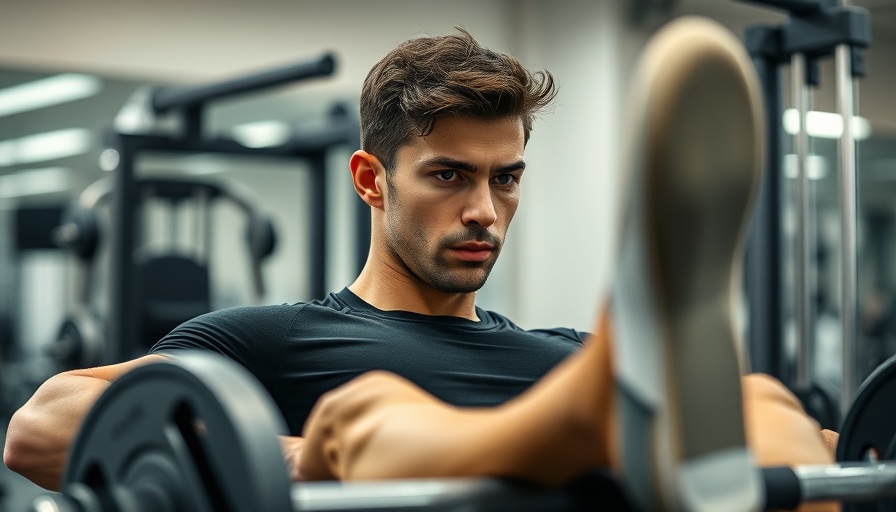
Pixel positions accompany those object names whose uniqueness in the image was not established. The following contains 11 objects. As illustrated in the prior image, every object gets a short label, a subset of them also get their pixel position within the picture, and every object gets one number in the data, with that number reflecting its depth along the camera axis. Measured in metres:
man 1.39
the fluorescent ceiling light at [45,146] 5.48
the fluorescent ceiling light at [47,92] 5.10
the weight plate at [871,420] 1.29
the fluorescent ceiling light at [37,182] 6.01
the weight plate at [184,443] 0.77
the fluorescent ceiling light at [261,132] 6.07
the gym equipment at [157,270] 3.74
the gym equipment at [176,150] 3.49
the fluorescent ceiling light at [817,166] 7.47
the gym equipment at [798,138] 2.20
